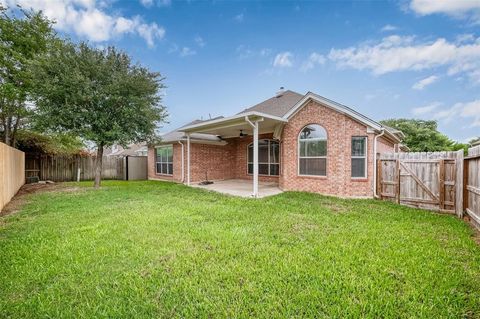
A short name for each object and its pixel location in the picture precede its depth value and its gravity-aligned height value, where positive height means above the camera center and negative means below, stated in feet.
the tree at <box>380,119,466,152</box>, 72.43 +6.15
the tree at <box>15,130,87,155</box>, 45.75 +3.20
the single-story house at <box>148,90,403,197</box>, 28.81 +2.41
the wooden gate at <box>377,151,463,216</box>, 21.56 -2.40
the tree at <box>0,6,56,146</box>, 36.96 +17.51
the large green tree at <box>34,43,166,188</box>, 31.81 +9.66
